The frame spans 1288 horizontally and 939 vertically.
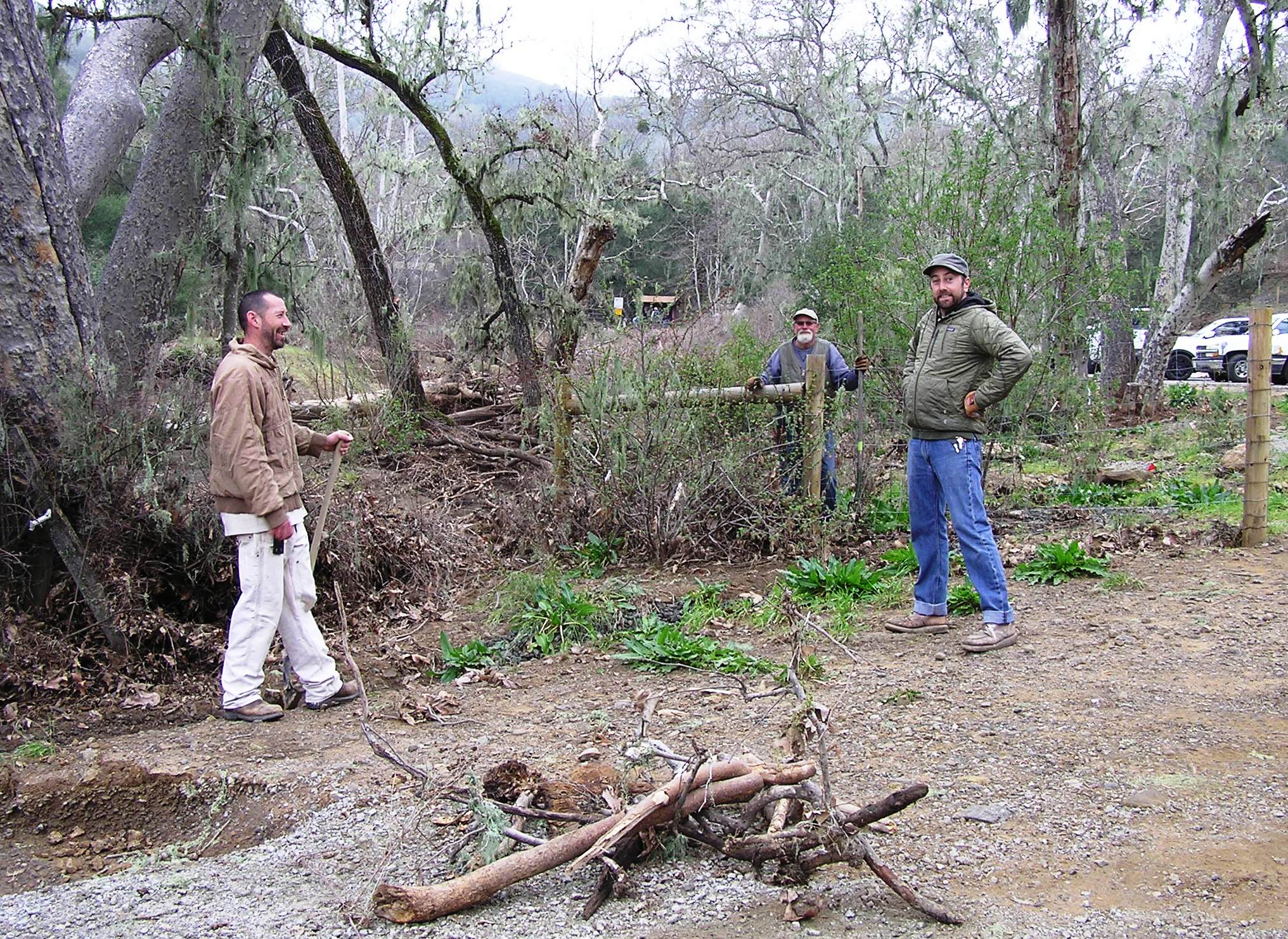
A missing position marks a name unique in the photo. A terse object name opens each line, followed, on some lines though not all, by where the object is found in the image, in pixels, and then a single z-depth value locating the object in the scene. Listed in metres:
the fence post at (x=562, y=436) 8.12
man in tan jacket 4.99
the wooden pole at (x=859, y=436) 7.77
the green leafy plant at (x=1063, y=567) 6.90
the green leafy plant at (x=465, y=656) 6.04
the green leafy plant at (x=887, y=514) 8.23
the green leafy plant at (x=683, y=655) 5.62
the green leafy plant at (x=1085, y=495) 9.01
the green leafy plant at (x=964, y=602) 6.46
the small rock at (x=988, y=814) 3.62
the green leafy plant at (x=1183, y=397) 16.38
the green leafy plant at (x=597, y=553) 7.90
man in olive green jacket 5.59
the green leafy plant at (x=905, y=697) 4.94
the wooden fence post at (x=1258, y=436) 7.33
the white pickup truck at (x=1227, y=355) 23.39
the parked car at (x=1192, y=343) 25.19
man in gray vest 7.82
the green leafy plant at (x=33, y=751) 4.75
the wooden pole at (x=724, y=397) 7.69
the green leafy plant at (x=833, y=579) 6.93
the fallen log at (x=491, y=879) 3.05
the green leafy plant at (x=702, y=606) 6.53
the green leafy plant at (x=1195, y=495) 8.84
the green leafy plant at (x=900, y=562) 7.34
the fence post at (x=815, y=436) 7.54
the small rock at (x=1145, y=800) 3.66
